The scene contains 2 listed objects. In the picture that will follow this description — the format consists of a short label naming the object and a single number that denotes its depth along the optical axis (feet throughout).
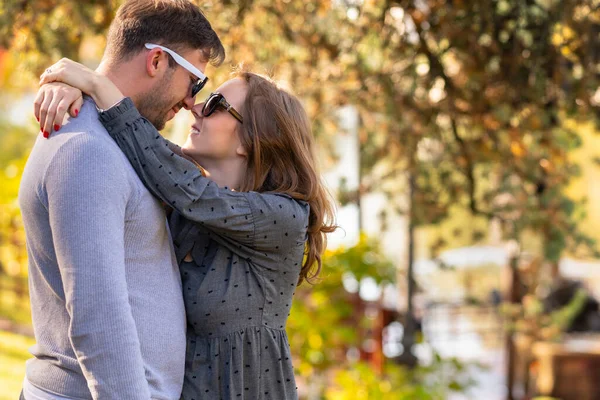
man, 8.33
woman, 9.00
